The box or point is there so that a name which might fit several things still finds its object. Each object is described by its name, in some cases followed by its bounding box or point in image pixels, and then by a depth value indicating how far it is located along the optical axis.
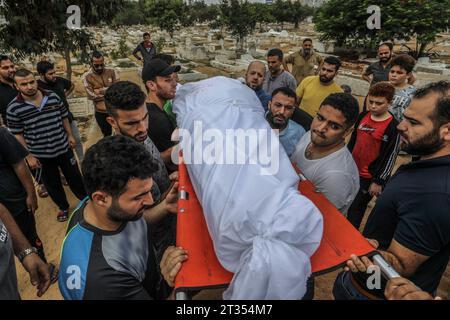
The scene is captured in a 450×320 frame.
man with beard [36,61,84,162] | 4.11
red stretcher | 1.39
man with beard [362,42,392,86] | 4.72
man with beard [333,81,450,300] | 1.43
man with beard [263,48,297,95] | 4.42
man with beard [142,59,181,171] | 2.63
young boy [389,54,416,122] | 3.56
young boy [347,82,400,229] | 2.92
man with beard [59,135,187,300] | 1.30
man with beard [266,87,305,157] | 2.77
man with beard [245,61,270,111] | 3.89
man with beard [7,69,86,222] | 3.12
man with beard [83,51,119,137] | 4.82
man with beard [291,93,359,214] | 2.05
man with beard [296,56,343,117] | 3.95
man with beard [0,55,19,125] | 3.89
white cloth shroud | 1.18
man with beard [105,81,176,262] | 2.17
